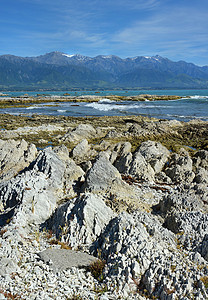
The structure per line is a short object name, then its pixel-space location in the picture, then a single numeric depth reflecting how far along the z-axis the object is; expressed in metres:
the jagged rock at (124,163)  20.78
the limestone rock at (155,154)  21.59
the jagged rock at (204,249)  8.97
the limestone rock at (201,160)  22.24
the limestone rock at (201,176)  18.44
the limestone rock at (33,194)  11.37
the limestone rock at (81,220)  9.90
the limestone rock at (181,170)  19.17
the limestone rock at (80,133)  37.97
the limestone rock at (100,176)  14.05
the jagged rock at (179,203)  12.56
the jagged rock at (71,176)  14.82
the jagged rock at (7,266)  7.82
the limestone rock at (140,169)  19.52
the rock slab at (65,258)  8.42
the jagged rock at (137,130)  41.18
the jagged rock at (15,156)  19.64
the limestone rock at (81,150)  25.74
